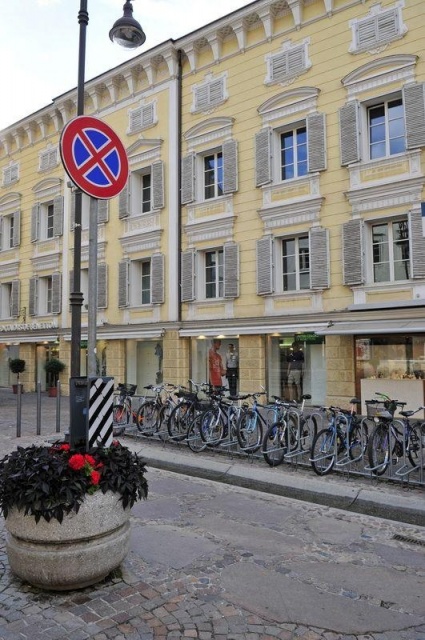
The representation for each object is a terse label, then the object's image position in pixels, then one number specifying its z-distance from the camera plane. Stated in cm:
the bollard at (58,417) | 1150
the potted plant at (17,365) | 2231
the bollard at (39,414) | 1119
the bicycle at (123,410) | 1169
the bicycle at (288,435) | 799
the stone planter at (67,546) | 357
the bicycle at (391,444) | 706
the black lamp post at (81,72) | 592
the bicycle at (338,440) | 743
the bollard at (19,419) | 1086
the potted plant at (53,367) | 2043
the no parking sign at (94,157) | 450
